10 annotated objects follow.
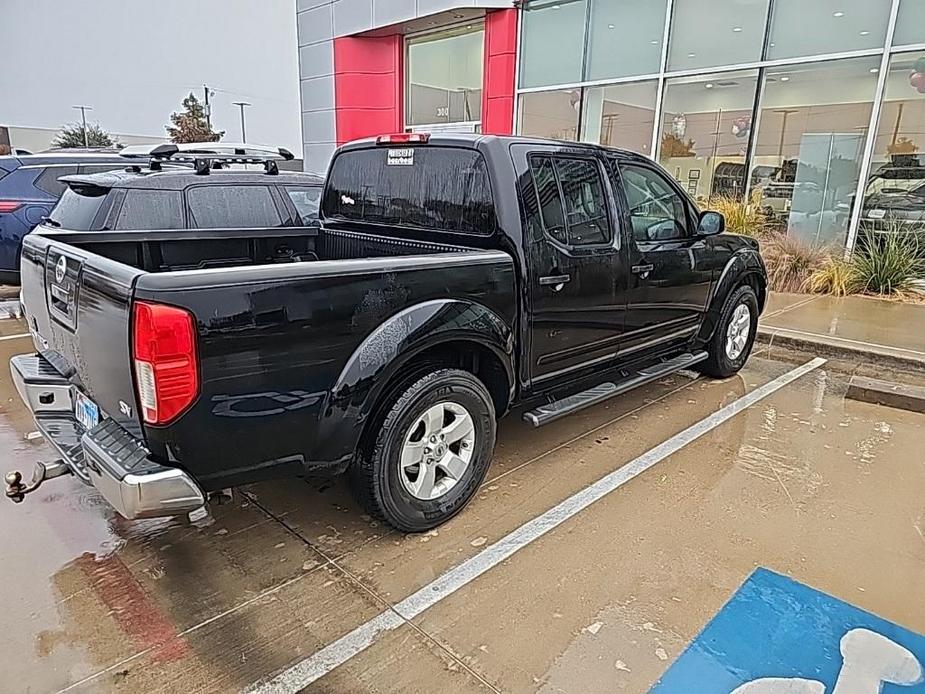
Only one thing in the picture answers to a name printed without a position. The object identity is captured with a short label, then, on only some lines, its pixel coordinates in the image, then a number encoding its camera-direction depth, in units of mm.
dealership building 9516
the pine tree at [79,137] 56175
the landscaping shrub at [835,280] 8922
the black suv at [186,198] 5176
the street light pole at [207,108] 67550
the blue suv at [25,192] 7559
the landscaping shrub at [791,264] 9375
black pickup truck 2291
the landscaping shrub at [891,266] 8711
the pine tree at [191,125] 62125
